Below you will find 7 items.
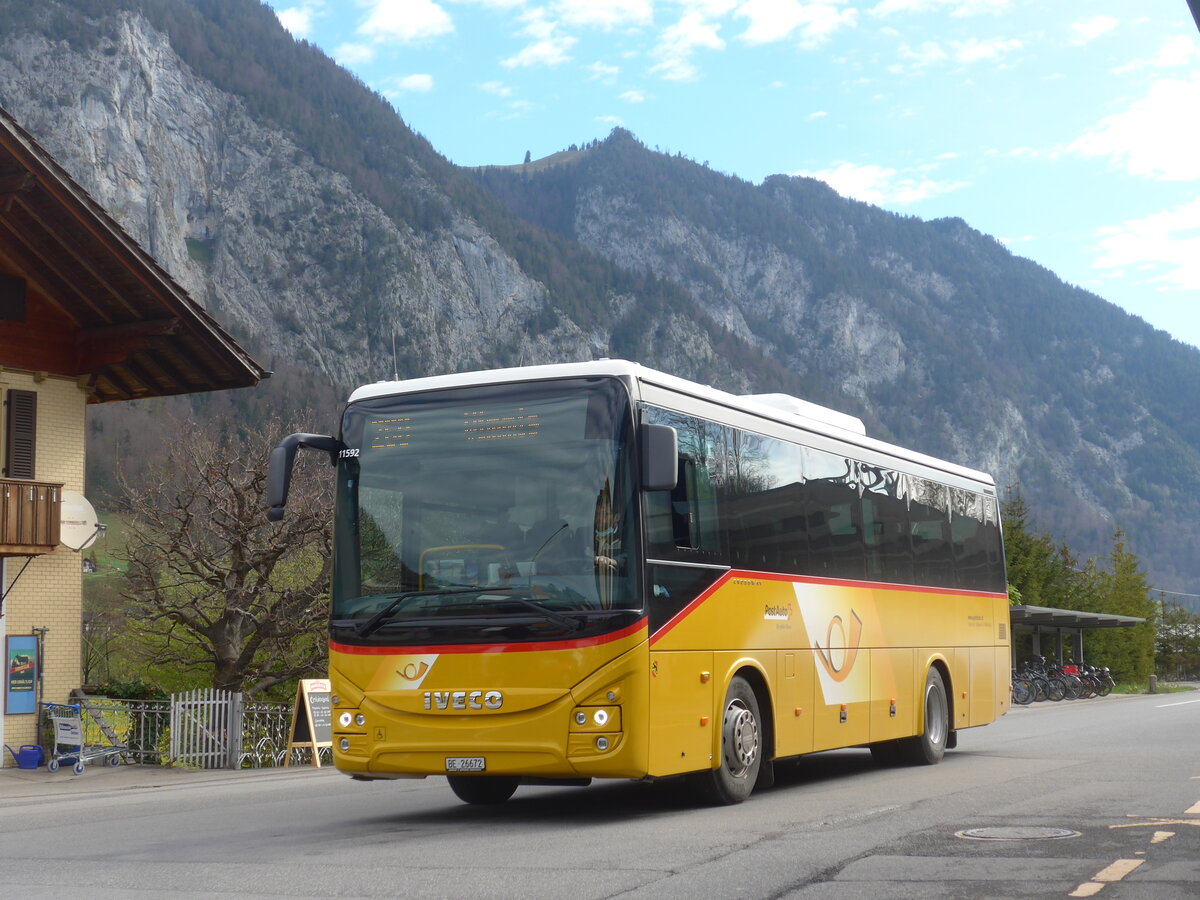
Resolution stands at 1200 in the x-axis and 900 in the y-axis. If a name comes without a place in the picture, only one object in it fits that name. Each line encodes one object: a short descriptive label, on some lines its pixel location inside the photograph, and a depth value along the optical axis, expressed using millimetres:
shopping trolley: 21016
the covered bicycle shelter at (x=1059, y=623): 46009
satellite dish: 22844
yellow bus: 10133
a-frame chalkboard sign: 21984
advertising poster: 22047
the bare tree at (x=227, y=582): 24891
